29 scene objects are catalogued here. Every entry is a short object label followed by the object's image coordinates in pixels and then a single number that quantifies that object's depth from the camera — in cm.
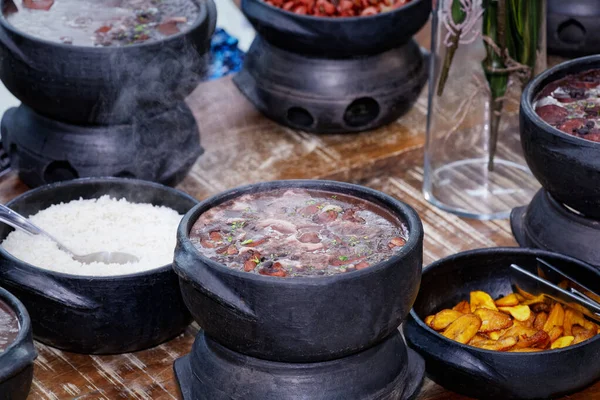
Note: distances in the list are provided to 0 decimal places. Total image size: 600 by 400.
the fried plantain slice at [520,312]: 286
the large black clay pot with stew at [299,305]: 228
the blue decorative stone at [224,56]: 469
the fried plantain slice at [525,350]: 272
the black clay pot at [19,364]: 230
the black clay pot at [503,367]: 257
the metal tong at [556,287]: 278
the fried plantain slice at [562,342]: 274
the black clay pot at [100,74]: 330
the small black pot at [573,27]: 422
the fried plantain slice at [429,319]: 286
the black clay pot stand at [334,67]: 376
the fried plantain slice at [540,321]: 286
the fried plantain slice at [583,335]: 280
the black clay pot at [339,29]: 373
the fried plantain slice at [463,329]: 273
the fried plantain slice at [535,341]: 273
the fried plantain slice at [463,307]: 292
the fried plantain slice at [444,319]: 283
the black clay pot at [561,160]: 287
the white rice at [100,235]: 294
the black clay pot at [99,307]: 276
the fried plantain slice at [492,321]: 279
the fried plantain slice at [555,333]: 278
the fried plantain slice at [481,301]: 289
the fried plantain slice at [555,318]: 283
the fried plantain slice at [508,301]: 293
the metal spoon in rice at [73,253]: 299
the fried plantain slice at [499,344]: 271
